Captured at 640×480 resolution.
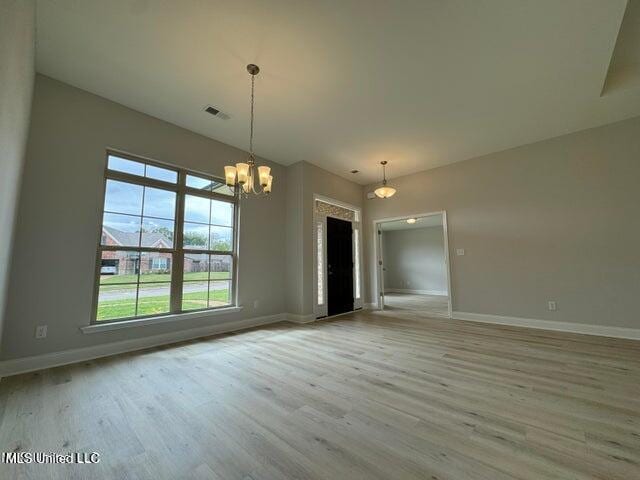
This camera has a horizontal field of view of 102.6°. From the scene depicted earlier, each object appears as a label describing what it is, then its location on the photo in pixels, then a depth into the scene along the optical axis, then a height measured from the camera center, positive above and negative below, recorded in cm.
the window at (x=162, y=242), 315 +36
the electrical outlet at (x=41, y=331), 258 -63
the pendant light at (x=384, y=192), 471 +137
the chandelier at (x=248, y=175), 268 +99
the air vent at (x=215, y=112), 336 +208
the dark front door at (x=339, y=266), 532 +1
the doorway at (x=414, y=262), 882 +14
